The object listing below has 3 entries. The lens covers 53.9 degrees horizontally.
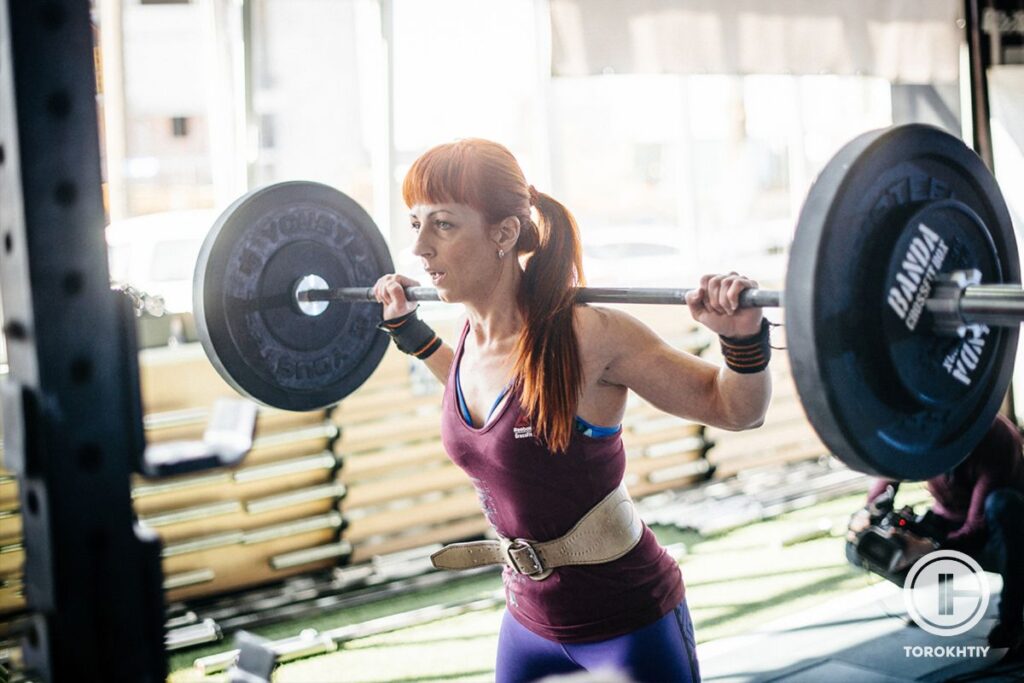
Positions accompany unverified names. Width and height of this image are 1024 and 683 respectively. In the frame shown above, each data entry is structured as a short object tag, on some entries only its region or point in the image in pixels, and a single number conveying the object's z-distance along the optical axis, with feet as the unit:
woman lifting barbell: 5.46
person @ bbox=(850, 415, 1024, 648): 9.96
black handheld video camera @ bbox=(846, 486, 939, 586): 10.77
